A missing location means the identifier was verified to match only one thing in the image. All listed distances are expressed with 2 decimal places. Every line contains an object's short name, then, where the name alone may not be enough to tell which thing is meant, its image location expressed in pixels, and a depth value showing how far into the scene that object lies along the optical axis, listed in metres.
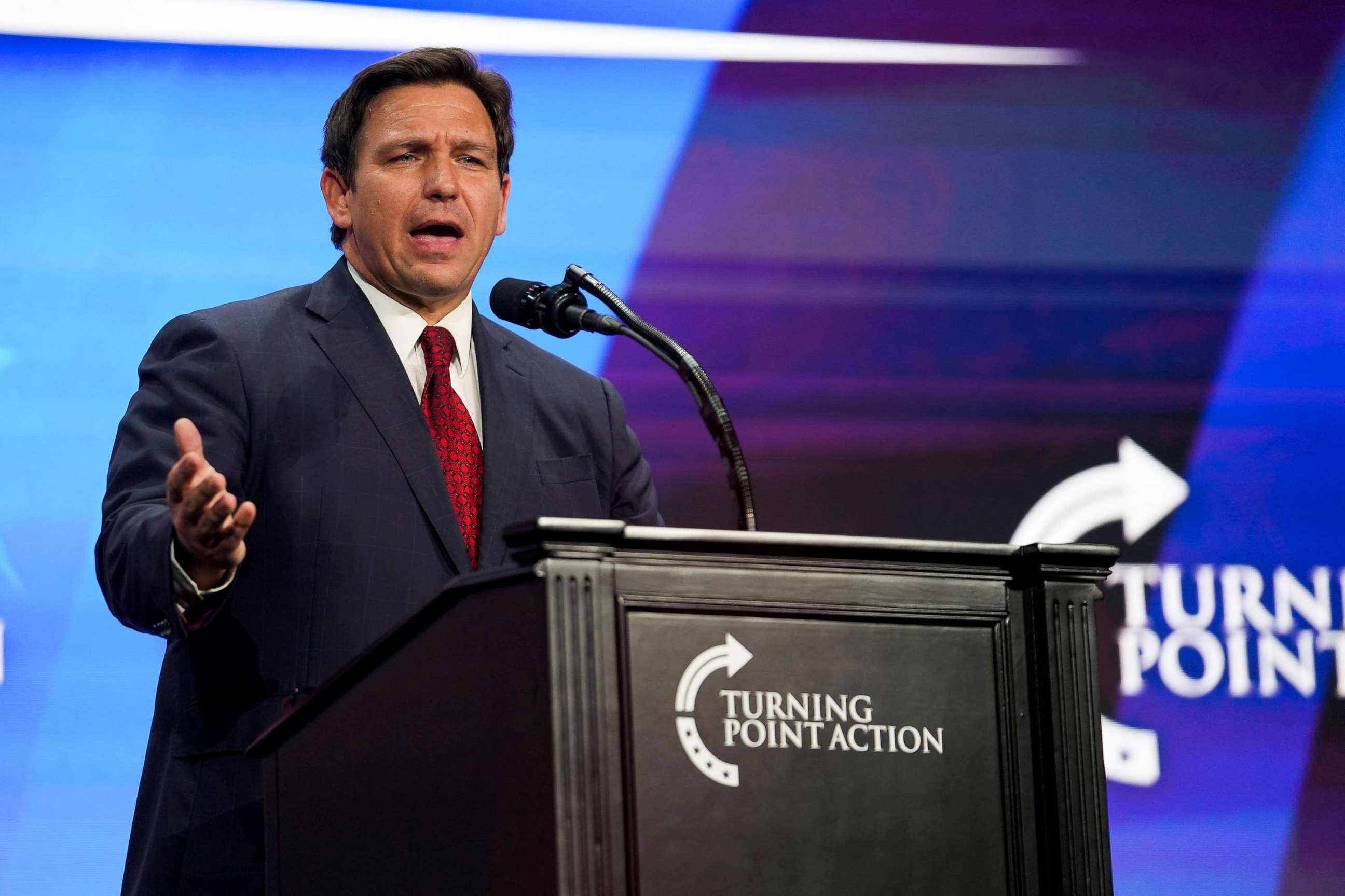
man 7.41
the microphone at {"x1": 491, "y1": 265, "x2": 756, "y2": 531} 7.44
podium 7.04
